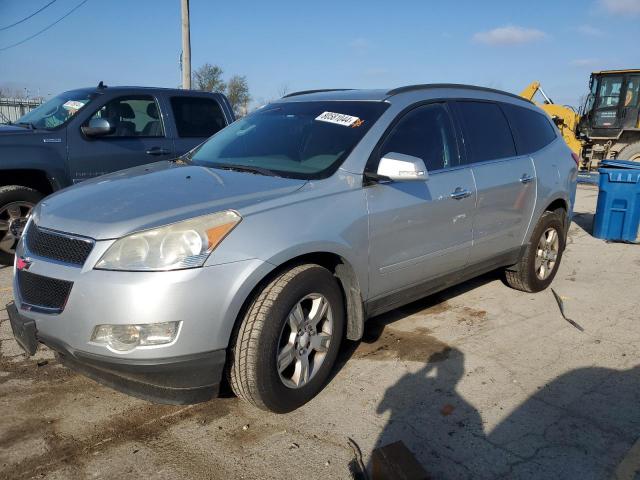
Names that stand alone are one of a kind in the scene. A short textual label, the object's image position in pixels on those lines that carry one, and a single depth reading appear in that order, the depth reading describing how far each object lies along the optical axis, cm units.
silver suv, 250
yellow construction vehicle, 1523
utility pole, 1341
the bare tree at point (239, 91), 4088
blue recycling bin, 749
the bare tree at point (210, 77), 3706
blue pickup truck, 549
